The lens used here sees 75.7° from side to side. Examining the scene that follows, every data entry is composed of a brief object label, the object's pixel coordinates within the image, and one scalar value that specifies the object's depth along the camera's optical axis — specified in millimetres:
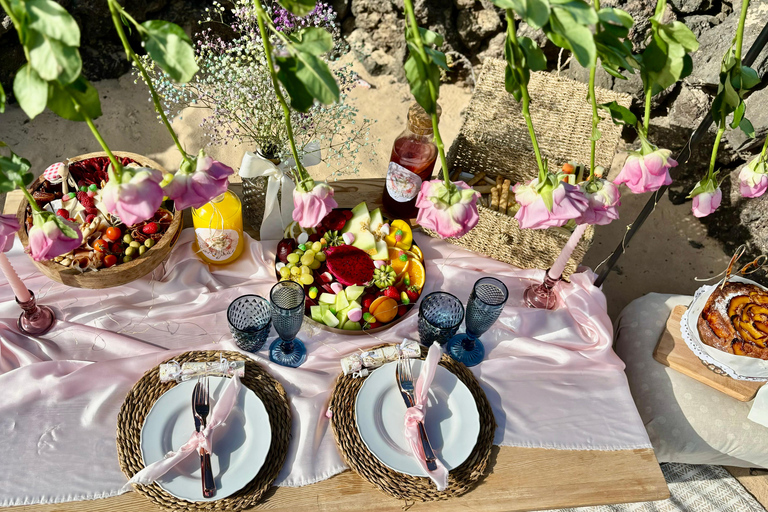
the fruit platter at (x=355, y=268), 1486
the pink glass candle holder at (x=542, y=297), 1688
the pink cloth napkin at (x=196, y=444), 1110
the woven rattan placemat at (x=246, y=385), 1142
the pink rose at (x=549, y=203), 888
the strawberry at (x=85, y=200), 1477
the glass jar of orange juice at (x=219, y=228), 1507
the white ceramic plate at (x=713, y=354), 1480
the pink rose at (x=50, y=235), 886
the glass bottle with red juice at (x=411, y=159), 1616
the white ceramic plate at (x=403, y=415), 1246
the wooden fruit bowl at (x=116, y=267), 1329
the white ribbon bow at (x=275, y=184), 1473
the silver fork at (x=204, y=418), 1126
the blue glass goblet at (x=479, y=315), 1386
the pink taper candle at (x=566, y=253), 1449
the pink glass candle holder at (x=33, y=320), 1402
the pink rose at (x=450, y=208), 883
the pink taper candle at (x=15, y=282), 1240
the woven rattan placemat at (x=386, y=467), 1228
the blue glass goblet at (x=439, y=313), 1384
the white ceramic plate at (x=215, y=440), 1145
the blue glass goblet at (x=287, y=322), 1271
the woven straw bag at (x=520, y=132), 1810
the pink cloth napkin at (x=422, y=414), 1182
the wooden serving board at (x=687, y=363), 1629
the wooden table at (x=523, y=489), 1215
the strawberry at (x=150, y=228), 1455
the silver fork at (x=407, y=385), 1231
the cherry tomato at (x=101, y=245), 1384
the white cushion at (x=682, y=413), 1653
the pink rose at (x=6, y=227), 1013
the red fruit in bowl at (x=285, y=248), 1570
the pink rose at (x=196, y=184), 839
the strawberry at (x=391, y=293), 1528
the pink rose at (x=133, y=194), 728
